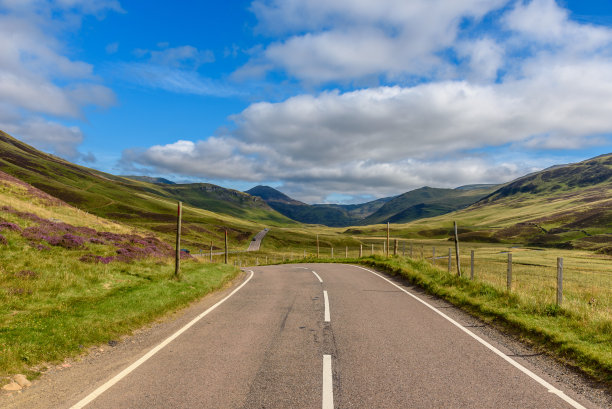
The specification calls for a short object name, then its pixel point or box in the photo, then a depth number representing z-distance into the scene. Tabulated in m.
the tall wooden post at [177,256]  17.04
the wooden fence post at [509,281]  13.29
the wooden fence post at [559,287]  10.98
